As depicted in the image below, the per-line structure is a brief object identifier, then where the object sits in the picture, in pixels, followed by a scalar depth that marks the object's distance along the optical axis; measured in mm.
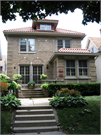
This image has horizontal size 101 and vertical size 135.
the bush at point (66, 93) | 8284
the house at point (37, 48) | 16672
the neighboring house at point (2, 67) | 36572
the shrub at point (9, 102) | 7024
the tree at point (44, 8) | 7680
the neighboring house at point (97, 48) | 19031
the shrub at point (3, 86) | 7691
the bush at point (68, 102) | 7531
